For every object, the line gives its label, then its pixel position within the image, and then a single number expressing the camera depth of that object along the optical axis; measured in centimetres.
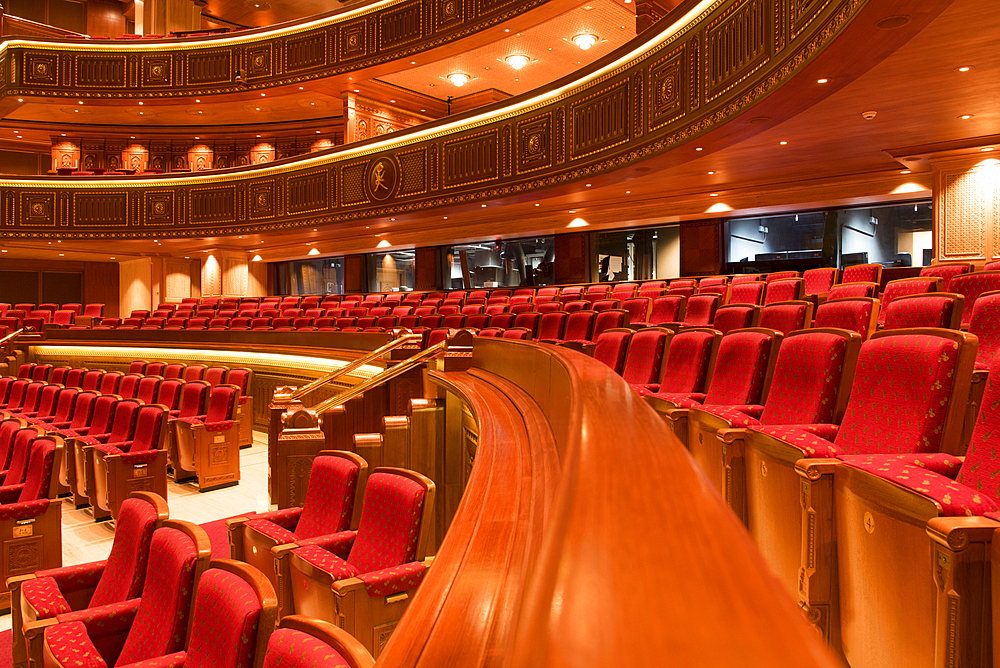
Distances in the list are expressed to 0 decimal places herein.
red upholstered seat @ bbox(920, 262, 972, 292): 402
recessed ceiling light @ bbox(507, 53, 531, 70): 962
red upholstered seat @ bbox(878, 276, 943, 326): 295
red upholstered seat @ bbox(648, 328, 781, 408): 212
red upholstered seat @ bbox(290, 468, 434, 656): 167
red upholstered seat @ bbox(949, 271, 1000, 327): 293
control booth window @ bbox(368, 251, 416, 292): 1078
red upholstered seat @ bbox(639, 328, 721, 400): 249
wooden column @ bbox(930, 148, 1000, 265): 546
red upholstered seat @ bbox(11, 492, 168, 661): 170
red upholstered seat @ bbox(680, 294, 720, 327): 408
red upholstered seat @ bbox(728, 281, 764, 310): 481
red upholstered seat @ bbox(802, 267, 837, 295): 507
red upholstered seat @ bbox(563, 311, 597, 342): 418
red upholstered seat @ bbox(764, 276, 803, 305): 436
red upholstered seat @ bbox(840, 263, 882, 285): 466
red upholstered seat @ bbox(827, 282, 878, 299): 349
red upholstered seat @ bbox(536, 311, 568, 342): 445
